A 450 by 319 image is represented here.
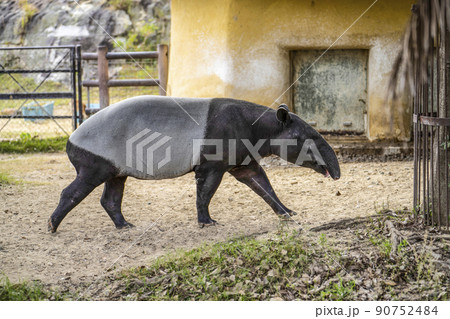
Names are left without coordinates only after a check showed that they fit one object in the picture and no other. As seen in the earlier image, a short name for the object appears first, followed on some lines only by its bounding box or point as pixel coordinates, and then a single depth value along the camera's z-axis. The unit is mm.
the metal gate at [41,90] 13562
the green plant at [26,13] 29094
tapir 5988
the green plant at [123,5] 29453
